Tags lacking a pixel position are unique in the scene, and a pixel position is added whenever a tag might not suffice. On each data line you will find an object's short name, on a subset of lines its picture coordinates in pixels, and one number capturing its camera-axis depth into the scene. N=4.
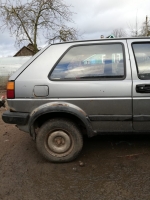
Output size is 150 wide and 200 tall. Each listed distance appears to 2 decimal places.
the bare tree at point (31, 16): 14.67
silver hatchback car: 2.79
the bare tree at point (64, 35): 15.35
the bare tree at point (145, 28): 22.76
